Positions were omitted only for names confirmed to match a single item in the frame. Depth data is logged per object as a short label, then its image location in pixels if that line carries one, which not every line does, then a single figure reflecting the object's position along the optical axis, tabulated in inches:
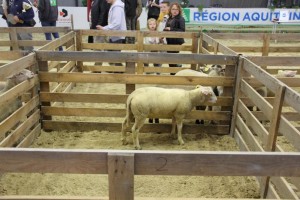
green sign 660.7
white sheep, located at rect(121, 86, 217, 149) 176.4
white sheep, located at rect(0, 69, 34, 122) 170.8
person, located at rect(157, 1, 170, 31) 344.2
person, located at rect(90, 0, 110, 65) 315.0
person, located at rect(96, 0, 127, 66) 291.0
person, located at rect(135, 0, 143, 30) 371.0
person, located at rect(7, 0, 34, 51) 333.4
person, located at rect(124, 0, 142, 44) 352.5
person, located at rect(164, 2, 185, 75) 303.3
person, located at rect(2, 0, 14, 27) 337.8
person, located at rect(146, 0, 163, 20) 398.0
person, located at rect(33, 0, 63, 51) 366.6
